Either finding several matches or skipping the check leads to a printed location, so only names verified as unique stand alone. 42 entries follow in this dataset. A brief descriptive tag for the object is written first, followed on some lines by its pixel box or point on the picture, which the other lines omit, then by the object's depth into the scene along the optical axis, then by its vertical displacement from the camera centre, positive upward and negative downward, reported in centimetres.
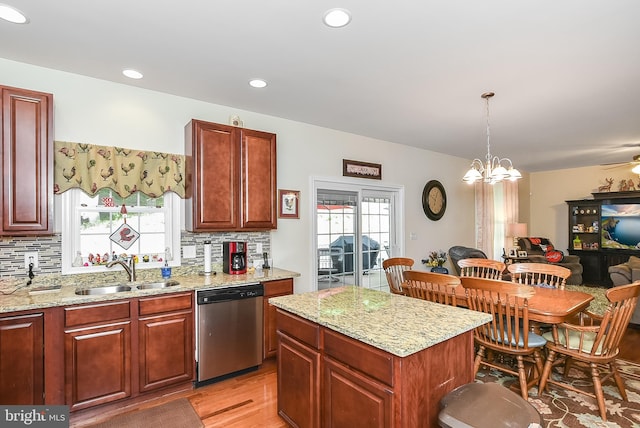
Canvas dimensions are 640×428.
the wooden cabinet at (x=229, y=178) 311 +39
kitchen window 281 -10
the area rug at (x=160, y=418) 231 -149
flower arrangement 564 -79
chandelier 339 +43
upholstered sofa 414 -81
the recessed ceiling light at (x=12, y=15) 193 +125
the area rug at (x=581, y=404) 233 -150
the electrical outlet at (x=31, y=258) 259 -33
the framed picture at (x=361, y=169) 463 +69
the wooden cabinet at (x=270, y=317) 318 -100
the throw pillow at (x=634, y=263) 434 -70
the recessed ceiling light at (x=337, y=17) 195 +123
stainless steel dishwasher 281 -103
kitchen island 144 -73
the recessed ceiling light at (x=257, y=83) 293 +123
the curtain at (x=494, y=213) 671 +3
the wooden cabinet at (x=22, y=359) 209 -93
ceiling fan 690 +107
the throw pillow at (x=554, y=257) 636 -85
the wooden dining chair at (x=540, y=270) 321 -58
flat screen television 657 -27
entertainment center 661 -39
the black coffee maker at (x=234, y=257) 333 -43
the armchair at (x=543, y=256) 629 -86
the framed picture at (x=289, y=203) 397 +16
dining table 235 -72
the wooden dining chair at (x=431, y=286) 262 -63
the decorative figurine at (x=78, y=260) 281 -37
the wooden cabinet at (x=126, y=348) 233 -101
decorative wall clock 573 +27
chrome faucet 290 -44
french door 447 -26
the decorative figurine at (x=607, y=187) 711 +58
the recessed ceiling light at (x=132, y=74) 275 +124
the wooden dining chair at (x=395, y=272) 361 -65
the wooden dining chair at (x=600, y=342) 230 -101
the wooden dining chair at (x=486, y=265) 350 -57
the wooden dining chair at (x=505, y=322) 235 -84
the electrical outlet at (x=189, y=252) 331 -36
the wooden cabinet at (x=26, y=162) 232 +41
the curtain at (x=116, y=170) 271 +43
